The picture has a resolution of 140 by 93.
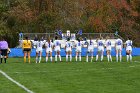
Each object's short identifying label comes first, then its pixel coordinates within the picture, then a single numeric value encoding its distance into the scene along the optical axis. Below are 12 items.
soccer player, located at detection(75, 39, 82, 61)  33.44
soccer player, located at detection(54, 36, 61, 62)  32.16
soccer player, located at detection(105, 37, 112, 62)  32.81
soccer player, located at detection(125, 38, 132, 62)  32.12
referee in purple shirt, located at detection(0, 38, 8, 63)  30.56
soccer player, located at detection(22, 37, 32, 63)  30.86
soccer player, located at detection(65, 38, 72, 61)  33.05
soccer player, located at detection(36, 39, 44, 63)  31.39
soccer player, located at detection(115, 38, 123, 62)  33.00
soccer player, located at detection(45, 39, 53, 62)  31.78
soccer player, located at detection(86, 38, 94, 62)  33.16
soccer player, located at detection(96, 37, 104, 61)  33.16
